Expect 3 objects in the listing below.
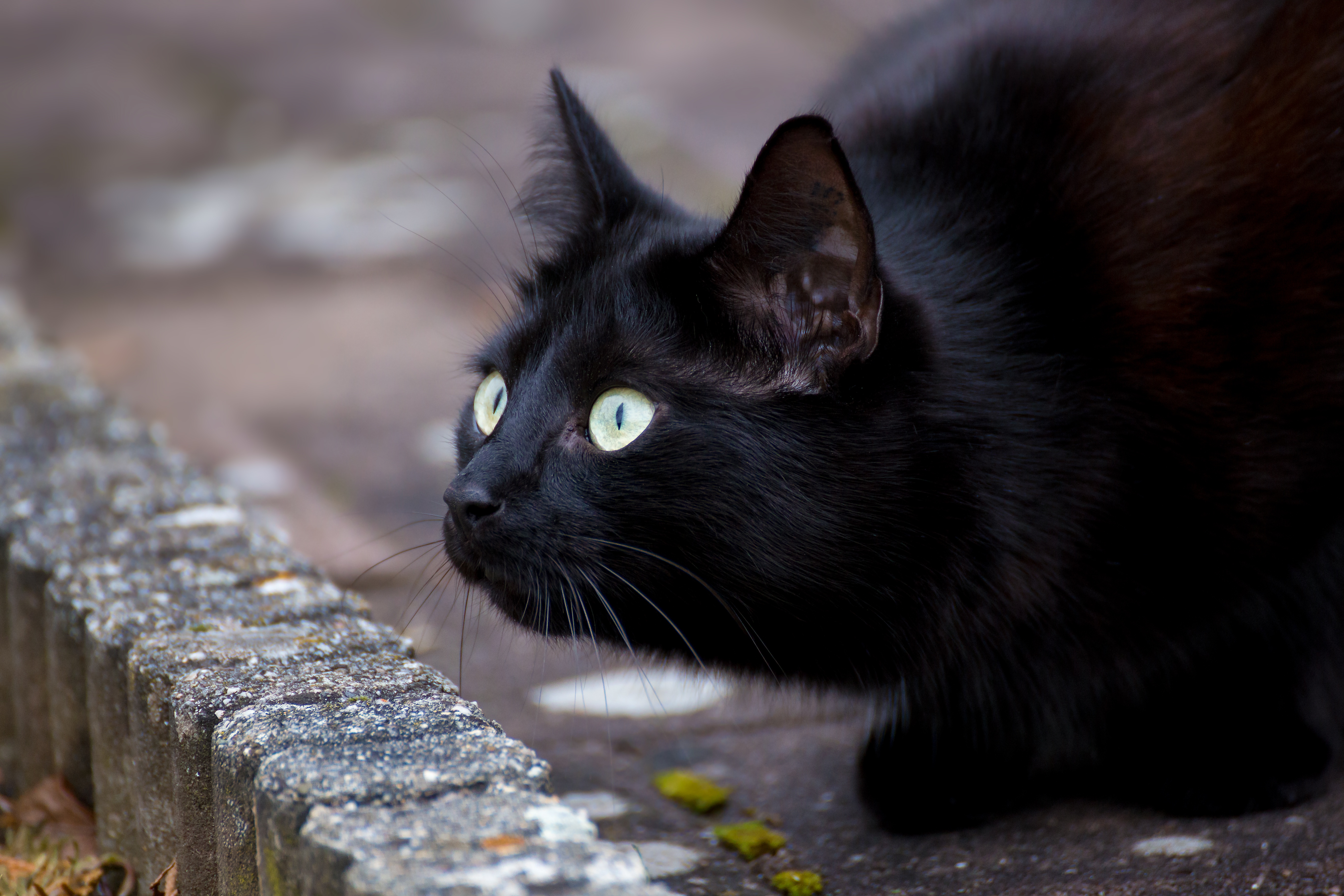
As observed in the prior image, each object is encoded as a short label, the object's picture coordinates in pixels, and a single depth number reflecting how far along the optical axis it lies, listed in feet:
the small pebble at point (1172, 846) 6.13
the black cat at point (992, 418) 6.00
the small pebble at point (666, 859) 6.16
